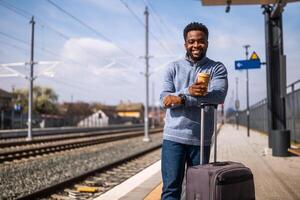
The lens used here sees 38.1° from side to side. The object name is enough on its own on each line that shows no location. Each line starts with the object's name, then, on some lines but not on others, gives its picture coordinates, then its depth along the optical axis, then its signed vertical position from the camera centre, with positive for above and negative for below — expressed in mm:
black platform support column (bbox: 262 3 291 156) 12555 +1537
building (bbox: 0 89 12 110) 69175 +4200
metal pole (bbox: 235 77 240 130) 39509 +1746
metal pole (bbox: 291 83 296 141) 16312 +547
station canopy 10766 +3038
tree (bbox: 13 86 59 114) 80312 +4146
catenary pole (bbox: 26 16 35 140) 27173 +3090
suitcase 2930 -405
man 3311 +125
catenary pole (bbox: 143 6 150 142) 27134 +2772
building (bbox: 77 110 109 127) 76331 +653
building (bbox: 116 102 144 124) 136625 +4223
